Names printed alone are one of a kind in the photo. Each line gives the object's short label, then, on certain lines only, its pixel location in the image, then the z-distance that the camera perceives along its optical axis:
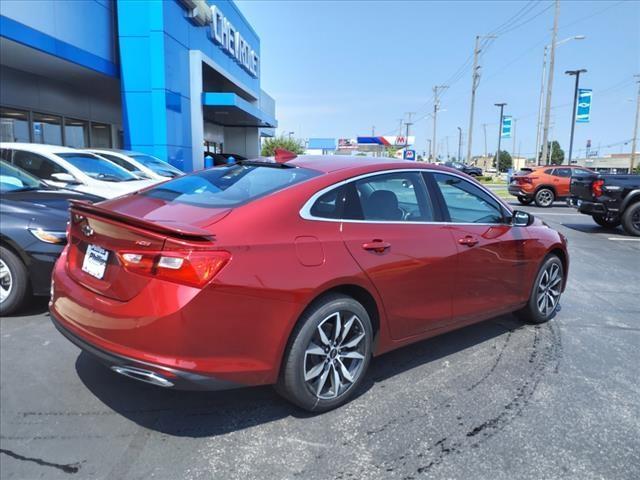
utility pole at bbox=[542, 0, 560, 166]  30.56
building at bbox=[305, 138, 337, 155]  74.65
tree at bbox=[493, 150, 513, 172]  98.41
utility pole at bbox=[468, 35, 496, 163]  47.72
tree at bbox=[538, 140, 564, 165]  106.25
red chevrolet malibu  2.47
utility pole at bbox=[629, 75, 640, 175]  43.76
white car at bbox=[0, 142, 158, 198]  7.62
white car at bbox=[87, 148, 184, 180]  10.88
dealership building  12.86
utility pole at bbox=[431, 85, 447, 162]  65.22
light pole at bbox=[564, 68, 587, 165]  33.24
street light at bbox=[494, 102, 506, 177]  60.63
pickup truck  10.84
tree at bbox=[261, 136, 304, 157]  53.20
